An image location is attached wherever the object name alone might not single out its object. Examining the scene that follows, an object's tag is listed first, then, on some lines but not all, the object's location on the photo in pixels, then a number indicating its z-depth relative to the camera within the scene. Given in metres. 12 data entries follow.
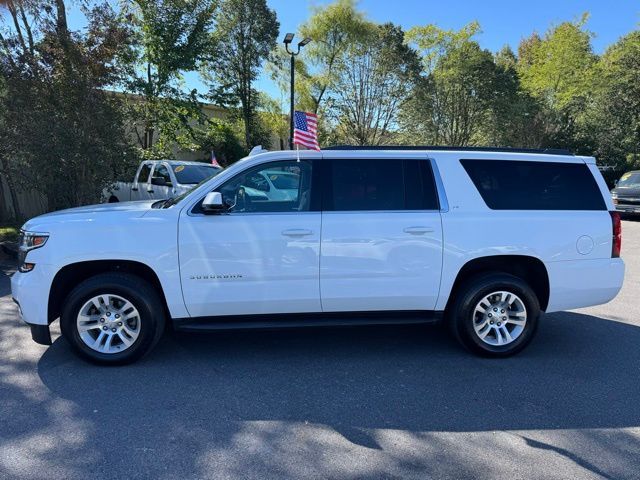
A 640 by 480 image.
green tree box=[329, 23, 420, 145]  26.47
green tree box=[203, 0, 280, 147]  24.08
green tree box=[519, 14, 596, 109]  29.95
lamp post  16.88
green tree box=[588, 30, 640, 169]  23.61
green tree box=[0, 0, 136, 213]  9.39
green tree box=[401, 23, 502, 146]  26.44
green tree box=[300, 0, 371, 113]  26.86
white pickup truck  10.49
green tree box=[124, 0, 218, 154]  15.58
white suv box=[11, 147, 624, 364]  4.01
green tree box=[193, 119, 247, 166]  21.12
